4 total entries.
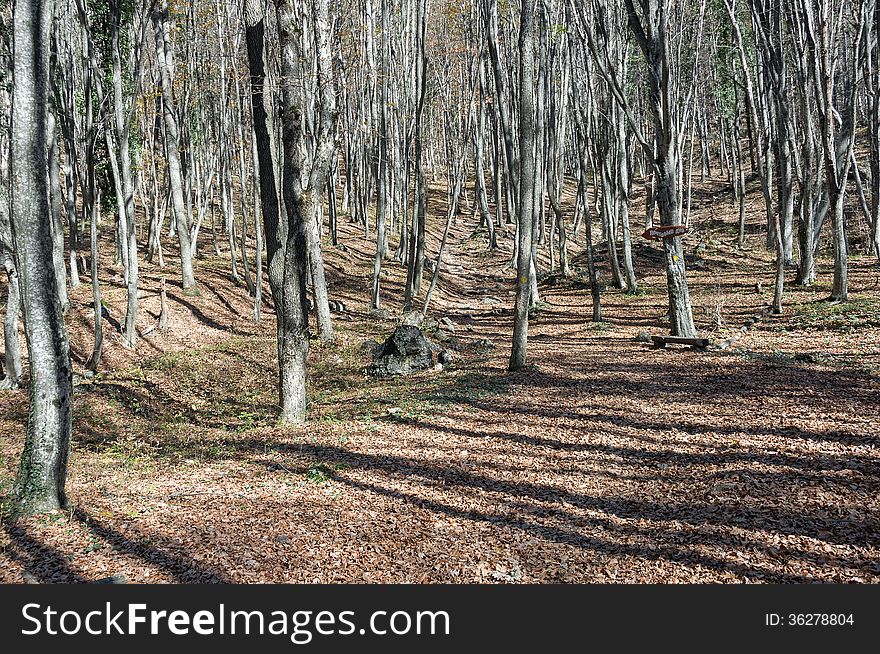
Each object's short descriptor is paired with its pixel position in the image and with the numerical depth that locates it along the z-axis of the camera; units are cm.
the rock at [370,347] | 1444
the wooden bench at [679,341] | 1148
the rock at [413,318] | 1432
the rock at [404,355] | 1280
